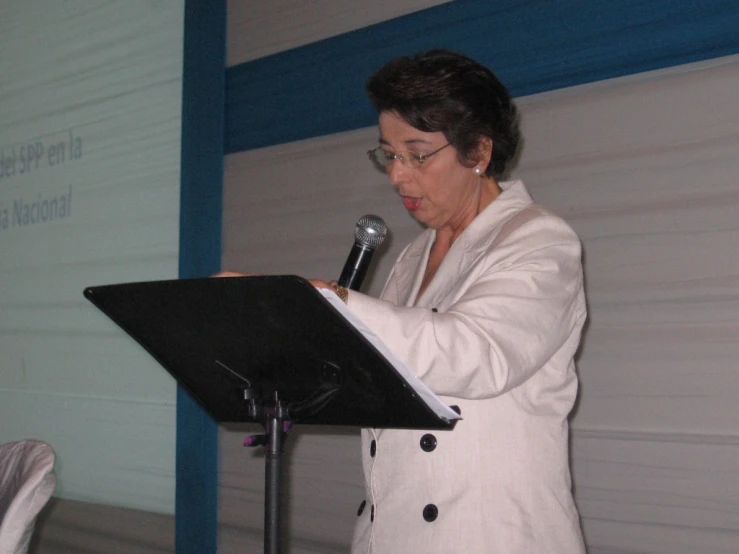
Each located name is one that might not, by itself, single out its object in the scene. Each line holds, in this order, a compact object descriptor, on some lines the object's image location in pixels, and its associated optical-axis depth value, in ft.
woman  4.63
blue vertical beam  10.89
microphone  5.09
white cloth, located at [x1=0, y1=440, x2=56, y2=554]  4.91
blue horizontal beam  7.25
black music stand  3.78
